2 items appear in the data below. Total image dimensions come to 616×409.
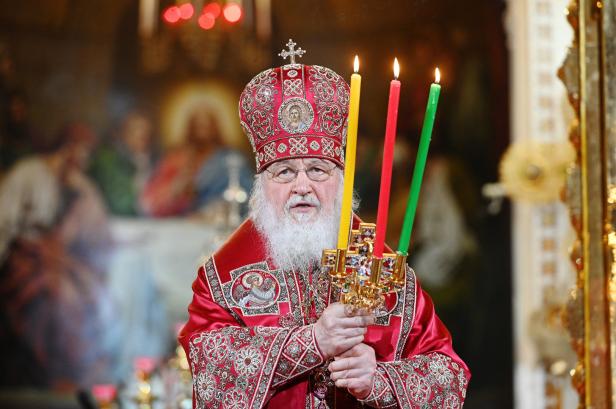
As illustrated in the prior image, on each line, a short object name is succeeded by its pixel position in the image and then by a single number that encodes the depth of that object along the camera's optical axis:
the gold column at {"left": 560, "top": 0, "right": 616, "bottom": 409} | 5.30
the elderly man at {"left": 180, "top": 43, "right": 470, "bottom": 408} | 5.40
